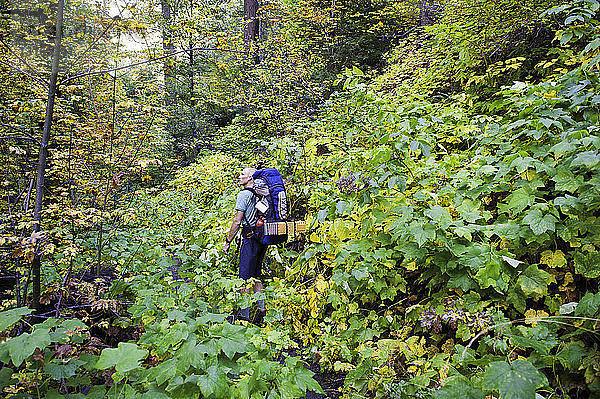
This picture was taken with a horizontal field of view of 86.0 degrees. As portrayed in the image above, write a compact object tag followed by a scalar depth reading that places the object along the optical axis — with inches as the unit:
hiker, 159.3
